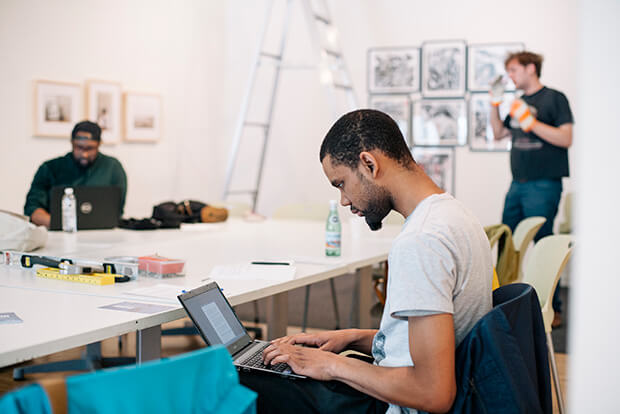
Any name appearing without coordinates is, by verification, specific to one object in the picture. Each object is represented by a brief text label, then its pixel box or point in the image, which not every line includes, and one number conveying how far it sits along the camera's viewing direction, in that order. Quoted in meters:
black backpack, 3.89
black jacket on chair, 1.36
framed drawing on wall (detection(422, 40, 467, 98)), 6.11
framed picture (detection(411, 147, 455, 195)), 6.16
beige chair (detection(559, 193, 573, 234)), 5.38
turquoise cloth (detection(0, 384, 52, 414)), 0.93
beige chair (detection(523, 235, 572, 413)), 2.51
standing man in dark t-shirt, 4.52
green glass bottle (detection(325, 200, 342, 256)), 2.84
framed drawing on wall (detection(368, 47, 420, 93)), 6.27
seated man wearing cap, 4.15
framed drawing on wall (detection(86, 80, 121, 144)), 5.34
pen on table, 2.52
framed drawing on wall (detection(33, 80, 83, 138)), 4.93
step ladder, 5.65
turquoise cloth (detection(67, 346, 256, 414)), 0.97
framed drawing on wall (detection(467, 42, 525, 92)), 5.92
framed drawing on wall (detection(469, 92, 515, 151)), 5.99
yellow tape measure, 2.17
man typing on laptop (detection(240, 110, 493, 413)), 1.36
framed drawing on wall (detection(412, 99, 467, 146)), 6.13
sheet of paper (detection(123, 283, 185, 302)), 1.98
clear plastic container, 2.31
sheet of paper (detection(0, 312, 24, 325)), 1.66
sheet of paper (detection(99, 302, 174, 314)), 1.79
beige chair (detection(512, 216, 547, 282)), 3.38
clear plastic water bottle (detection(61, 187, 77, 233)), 3.47
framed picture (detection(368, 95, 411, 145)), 6.30
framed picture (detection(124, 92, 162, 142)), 5.75
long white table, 1.60
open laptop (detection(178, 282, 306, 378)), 1.64
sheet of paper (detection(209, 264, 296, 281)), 2.33
